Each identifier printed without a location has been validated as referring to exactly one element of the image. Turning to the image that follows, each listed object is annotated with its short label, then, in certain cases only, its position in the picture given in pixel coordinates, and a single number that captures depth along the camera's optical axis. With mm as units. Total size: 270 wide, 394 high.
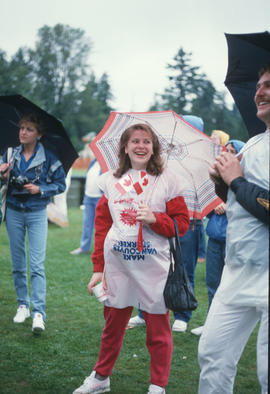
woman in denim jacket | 4781
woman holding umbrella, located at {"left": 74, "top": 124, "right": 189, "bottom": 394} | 3307
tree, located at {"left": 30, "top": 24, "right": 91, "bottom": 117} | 51156
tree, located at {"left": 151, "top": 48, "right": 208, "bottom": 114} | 35625
